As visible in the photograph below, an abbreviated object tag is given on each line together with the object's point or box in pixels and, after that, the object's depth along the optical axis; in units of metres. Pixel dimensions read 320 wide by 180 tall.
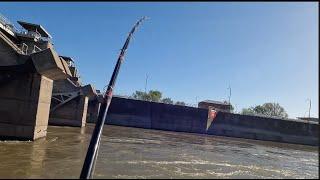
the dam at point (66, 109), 14.01
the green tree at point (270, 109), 72.28
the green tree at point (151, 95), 69.77
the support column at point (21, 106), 13.95
